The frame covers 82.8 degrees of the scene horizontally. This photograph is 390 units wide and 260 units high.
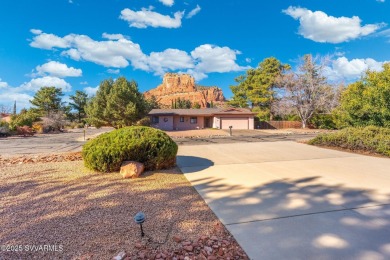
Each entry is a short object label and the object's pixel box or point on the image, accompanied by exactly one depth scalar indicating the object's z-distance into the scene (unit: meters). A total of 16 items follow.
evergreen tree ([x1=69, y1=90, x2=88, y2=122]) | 46.84
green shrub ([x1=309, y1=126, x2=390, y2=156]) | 8.97
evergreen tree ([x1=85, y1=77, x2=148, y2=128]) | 20.20
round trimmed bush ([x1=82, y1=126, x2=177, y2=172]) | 5.89
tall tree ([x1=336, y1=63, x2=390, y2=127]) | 10.21
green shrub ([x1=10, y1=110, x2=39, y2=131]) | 24.11
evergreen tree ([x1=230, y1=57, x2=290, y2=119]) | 32.19
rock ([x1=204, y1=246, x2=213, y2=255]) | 2.61
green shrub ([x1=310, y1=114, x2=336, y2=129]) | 30.04
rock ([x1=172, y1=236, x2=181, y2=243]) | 2.83
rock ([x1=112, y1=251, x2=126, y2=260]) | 2.48
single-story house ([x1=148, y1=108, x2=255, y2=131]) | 29.52
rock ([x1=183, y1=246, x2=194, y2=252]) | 2.64
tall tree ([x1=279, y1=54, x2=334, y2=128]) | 27.58
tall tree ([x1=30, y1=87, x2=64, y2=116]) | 38.66
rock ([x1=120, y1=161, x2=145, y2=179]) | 5.66
